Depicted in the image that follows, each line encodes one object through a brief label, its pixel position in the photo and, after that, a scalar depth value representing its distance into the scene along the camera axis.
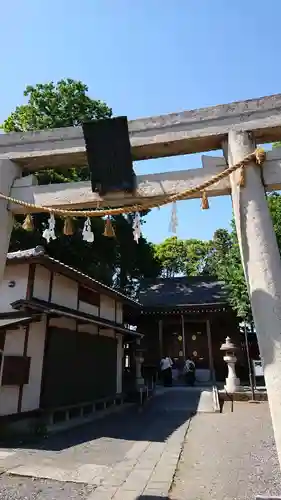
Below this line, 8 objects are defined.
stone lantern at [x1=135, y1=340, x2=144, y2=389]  16.90
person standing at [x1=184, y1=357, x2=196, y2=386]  19.63
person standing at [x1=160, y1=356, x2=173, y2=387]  19.77
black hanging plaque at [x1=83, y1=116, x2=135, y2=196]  4.52
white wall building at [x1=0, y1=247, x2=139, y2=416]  9.76
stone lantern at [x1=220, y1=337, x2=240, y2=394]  14.54
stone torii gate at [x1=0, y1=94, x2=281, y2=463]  3.54
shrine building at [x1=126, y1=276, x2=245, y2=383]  21.61
